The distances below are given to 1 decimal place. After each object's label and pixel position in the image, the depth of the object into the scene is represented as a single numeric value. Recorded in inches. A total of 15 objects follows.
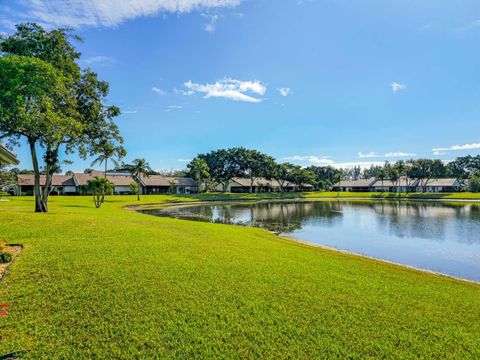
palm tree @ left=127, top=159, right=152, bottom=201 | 2580.0
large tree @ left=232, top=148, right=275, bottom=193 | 3464.6
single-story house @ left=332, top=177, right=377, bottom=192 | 4224.9
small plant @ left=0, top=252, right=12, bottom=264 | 318.3
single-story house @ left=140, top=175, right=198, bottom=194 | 3198.8
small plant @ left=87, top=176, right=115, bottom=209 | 1389.0
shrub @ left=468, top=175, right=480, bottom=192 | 3184.1
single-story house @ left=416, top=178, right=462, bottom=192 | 3609.7
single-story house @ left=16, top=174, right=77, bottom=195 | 2437.3
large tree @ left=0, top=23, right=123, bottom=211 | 528.7
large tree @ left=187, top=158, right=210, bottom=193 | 3065.9
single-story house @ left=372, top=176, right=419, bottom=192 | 3868.1
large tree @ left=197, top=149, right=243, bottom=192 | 3503.9
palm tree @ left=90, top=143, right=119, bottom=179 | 1005.2
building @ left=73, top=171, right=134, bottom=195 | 2796.5
